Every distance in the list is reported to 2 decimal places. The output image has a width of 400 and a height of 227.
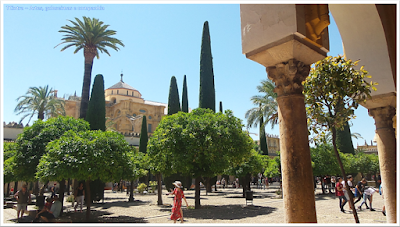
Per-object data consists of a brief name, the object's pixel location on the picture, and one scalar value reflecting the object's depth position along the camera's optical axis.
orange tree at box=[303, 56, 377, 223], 4.86
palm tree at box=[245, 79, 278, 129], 21.47
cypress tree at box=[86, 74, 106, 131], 19.73
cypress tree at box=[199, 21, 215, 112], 24.92
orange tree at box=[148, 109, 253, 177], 12.15
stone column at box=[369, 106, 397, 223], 5.53
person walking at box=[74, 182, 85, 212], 12.71
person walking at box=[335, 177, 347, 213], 11.27
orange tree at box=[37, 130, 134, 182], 8.81
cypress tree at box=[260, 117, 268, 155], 33.59
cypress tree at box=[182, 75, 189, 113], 31.56
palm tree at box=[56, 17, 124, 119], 23.20
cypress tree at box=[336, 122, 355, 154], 31.91
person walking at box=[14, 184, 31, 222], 10.21
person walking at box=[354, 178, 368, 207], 12.71
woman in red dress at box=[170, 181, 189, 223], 8.40
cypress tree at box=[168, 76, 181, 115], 28.24
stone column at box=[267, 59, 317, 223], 3.59
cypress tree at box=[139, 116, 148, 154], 28.73
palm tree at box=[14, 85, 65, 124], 27.25
